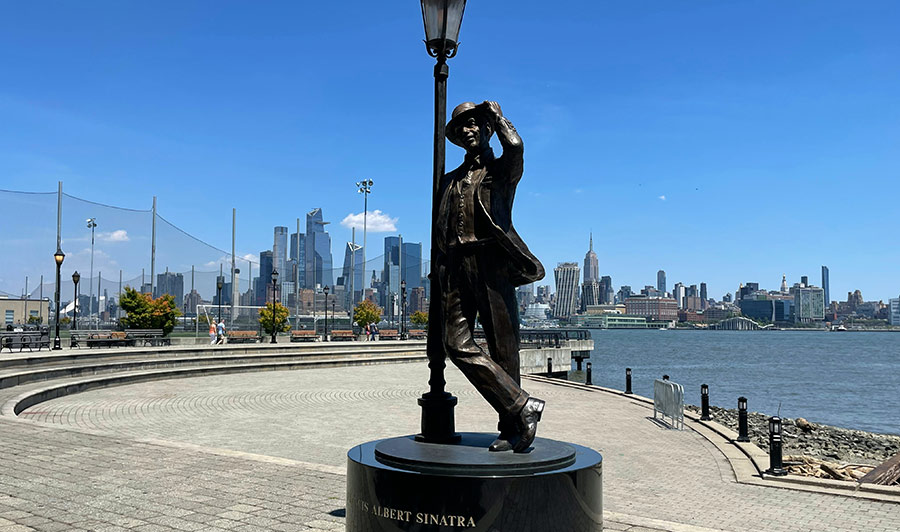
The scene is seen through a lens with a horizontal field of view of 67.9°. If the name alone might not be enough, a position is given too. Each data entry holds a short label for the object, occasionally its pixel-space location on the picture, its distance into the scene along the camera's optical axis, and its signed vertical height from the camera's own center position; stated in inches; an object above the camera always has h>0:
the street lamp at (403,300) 1857.2 -4.9
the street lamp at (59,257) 1024.9 +62.5
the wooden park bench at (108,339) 1073.3 -67.7
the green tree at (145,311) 1266.0 -25.2
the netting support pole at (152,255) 1727.4 +112.3
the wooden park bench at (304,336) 1602.7 -91.6
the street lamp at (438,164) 195.2 +42.1
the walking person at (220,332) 1201.4 -62.1
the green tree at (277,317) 1632.6 -46.7
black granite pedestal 150.6 -44.6
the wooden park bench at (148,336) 1141.1 -67.3
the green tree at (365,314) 1967.3 -45.0
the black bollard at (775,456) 349.4 -81.4
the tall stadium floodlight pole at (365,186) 2053.4 +346.0
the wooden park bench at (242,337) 1455.5 -87.3
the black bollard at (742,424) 443.5 -82.1
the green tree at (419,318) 2463.7 -70.4
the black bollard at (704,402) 564.8 -87.8
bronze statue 181.3 +10.7
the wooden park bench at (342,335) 1755.7 -97.8
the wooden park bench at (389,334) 1881.2 -104.9
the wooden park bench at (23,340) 847.9 -57.6
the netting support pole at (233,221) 1863.9 +215.8
